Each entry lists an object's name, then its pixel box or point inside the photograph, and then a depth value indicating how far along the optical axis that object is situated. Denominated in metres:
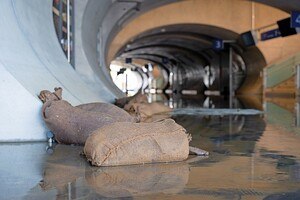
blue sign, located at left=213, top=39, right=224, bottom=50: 33.75
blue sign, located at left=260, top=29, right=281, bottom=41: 26.43
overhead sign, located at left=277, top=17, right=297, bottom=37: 24.16
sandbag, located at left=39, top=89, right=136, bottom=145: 6.41
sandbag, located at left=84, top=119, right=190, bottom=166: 4.79
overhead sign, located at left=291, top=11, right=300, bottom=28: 22.47
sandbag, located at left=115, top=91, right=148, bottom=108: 12.44
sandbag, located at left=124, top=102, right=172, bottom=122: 10.55
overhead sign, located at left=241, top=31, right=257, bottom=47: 29.94
